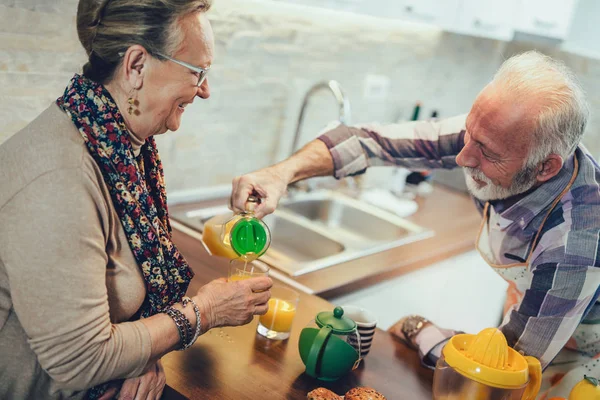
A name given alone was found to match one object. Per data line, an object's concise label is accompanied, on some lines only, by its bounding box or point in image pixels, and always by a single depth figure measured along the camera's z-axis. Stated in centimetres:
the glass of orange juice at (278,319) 147
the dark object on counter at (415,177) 312
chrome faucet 233
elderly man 139
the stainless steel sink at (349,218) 262
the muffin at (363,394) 125
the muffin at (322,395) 123
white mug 144
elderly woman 102
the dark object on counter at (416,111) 306
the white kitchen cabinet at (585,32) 326
